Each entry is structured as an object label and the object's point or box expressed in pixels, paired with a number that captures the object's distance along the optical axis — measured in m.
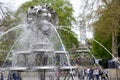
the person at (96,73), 24.14
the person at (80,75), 25.52
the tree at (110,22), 23.93
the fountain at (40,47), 12.42
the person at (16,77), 17.26
